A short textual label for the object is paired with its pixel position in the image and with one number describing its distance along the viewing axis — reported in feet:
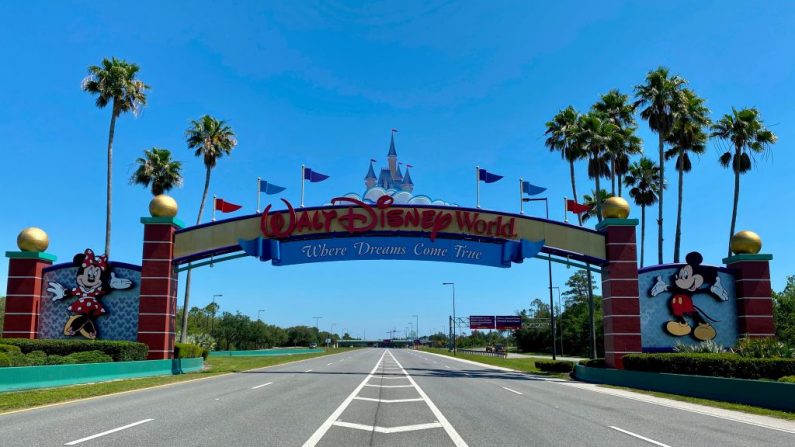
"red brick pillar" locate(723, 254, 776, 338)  95.91
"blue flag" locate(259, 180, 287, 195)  110.32
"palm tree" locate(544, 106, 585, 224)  149.38
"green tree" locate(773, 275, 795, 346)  160.66
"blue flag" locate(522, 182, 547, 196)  112.16
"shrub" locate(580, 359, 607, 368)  101.30
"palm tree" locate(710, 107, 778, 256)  136.05
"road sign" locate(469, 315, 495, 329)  357.82
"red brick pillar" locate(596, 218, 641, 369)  96.17
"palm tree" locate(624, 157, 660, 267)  170.60
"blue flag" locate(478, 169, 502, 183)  112.78
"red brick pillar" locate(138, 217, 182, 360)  97.91
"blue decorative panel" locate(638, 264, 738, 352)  97.35
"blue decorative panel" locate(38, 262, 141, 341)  99.66
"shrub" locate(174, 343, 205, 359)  105.50
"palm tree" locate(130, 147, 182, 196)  149.79
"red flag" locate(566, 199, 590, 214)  111.04
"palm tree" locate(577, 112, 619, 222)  134.51
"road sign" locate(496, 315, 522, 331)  350.43
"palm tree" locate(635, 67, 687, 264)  129.70
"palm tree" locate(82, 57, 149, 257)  126.52
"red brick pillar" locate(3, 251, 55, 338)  97.25
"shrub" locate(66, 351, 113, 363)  81.66
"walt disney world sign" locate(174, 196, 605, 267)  103.65
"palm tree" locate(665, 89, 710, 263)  132.36
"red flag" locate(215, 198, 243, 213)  108.06
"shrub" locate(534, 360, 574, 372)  124.06
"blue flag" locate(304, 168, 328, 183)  113.80
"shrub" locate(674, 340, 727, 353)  90.27
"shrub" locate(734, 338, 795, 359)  74.59
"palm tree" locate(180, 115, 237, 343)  153.58
